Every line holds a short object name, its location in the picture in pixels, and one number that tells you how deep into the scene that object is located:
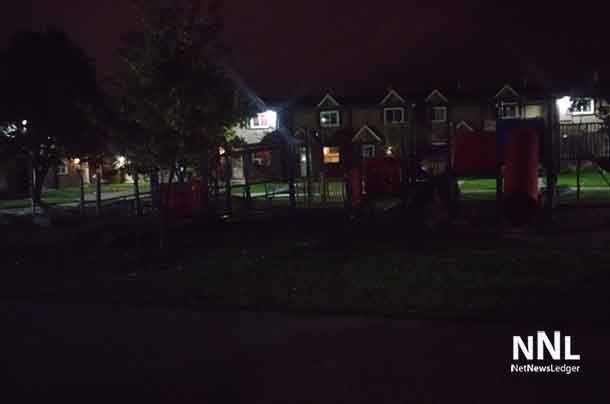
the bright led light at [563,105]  48.09
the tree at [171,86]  13.69
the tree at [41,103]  28.25
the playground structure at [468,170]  15.12
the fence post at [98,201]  23.79
